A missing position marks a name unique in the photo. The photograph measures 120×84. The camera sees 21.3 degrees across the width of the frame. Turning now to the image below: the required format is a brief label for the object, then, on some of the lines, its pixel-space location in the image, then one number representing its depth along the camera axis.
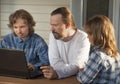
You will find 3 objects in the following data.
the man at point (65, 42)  2.73
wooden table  2.34
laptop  2.35
